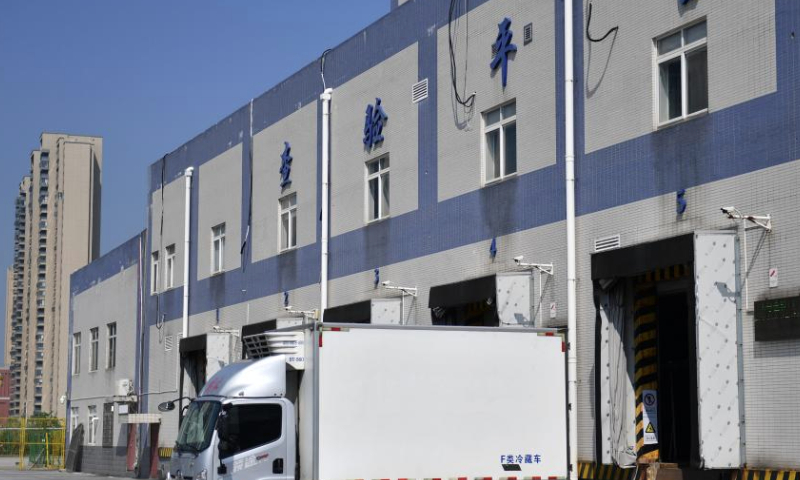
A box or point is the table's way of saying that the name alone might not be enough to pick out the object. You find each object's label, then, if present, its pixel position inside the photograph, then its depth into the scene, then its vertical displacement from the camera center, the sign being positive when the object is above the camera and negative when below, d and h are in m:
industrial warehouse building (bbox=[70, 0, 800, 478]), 16.34 +2.80
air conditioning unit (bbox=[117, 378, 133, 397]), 42.72 -1.22
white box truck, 16.58 -0.81
